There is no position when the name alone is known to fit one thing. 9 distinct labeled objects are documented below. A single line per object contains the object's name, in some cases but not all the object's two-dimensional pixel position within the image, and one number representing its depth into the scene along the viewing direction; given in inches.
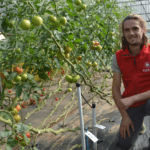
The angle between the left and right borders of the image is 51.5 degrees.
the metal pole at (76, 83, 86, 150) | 39.4
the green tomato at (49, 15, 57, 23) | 41.7
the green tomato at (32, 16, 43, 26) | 37.7
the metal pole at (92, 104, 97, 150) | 43.9
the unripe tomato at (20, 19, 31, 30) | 38.4
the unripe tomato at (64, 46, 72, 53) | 53.0
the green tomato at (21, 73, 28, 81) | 45.3
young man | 45.4
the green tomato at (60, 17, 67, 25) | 42.6
